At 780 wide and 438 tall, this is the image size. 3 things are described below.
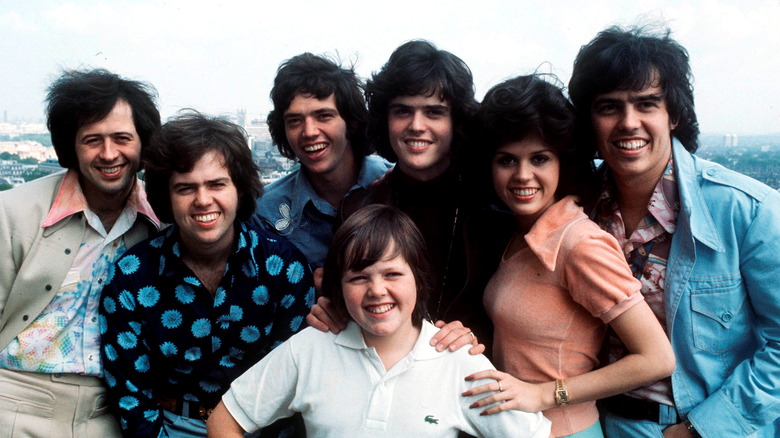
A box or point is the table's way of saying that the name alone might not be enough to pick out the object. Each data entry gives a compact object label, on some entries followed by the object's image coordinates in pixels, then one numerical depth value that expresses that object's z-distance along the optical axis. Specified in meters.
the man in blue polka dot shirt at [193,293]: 2.86
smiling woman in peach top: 2.26
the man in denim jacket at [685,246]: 2.46
